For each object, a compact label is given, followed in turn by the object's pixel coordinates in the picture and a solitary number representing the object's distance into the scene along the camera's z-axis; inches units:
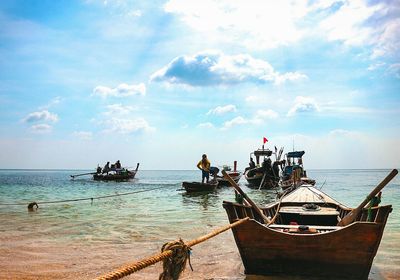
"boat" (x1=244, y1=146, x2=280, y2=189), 1255.5
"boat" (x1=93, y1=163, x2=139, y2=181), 1797.5
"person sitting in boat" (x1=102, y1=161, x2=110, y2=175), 1843.0
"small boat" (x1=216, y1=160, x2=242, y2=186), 1370.3
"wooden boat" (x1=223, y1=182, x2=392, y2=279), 199.5
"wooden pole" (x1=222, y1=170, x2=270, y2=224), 272.2
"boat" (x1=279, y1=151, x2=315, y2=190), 905.6
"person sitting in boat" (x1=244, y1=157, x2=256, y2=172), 1545.2
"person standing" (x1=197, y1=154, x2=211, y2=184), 922.6
